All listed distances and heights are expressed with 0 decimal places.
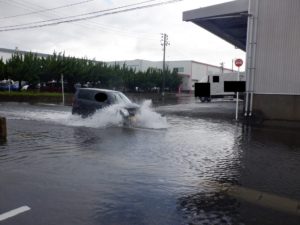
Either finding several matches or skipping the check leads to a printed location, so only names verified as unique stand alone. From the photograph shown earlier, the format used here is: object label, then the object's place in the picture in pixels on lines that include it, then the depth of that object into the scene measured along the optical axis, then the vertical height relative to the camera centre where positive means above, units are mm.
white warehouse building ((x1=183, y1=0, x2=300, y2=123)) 13613 +1458
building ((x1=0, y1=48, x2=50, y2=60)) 56110 +6418
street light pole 51475 +8002
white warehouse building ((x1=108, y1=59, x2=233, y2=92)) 61489 +4338
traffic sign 15698 +1385
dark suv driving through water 12066 -656
